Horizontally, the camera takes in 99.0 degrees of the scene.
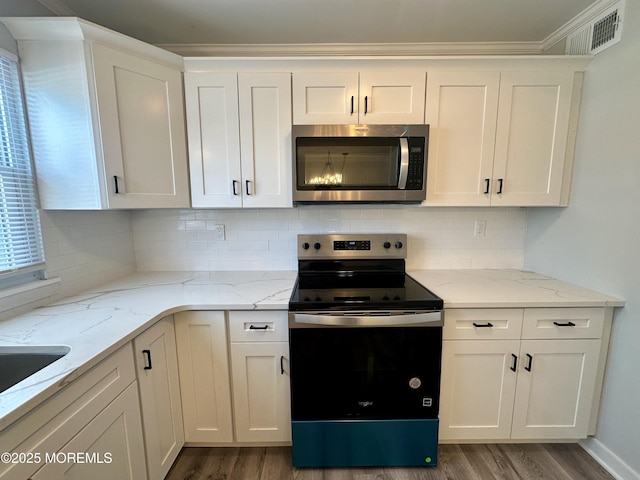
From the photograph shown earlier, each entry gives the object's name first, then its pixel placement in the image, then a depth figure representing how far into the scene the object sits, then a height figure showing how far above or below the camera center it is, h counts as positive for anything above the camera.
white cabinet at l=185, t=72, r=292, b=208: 1.63 +0.42
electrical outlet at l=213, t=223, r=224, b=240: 2.05 -0.18
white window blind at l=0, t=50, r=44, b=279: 1.25 +0.09
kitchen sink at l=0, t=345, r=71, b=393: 1.00 -0.56
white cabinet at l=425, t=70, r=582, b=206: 1.63 +0.44
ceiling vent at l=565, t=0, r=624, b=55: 1.43 +0.98
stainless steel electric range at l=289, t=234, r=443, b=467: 1.39 -0.89
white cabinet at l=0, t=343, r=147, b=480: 0.73 -0.71
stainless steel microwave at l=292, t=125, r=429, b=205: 1.57 +0.26
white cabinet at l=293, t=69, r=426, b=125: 1.62 +0.66
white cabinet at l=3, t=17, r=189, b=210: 1.31 +0.50
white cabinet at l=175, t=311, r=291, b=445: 1.46 -0.92
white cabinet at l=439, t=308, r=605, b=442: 1.48 -0.91
